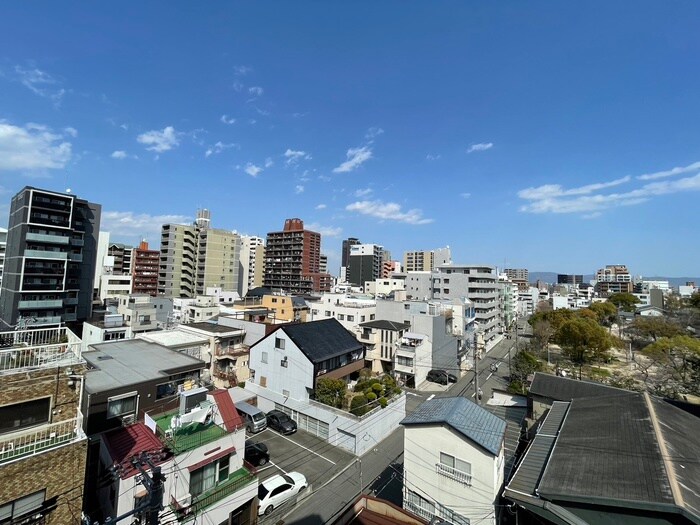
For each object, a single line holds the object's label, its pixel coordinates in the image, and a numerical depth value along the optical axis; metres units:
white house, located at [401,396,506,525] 11.77
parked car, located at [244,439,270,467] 17.32
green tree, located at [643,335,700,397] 28.98
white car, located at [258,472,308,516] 14.02
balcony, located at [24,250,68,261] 37.53
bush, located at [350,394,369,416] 21.06
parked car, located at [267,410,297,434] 21.36
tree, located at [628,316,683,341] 47.66
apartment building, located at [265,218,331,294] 84.50
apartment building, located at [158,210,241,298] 71.12
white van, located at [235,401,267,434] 20.97
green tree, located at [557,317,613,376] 38.28
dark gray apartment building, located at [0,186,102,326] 37.44
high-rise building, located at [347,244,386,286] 111.31
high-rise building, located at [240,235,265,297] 95.62
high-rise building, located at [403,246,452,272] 114.62
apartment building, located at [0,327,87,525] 7.60
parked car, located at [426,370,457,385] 32.62
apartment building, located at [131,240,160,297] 75.81
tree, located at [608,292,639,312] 81.74
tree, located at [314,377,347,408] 22.14
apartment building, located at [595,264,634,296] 126.94
